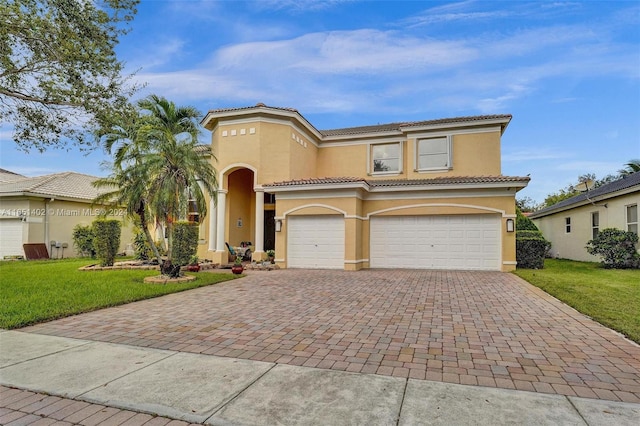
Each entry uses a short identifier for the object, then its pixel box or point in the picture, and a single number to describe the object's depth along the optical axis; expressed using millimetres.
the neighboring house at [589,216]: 15140
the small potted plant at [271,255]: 16375
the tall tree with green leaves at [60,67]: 8406
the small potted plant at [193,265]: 13562
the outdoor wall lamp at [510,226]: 13549
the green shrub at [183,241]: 14141
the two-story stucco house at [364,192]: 14000
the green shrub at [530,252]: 14734
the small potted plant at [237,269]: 12680
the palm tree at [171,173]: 10336
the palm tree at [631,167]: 28859
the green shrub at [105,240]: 14084
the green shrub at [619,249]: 14227
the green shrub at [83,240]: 19688
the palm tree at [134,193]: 10469
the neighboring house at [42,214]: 18656
